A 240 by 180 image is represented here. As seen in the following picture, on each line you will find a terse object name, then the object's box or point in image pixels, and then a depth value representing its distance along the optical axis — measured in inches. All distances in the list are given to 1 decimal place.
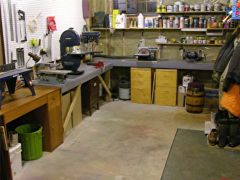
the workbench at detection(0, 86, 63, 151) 124.8
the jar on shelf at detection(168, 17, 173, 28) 216.7
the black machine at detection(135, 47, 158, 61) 217.8
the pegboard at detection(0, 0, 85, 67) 148.4
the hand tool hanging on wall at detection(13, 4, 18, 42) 152.3
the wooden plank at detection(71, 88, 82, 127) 173.0
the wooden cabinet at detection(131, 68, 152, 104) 217.0
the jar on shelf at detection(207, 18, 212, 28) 207.0
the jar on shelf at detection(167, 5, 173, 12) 214.3
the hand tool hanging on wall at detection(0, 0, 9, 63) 144.6
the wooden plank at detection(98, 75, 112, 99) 209.8
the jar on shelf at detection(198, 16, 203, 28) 209.8
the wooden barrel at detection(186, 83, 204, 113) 197.2
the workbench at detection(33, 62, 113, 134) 155.3
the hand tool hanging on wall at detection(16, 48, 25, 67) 156.9
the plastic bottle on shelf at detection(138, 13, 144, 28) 223.0
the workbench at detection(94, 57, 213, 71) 203.4
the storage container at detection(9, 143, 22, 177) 118.6
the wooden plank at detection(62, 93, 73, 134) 160.0
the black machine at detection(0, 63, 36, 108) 118.9
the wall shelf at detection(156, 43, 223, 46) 220.5
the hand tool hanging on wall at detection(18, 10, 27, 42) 157.3
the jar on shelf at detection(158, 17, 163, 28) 219.6
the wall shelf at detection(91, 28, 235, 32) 205.5
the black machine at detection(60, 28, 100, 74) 173.2
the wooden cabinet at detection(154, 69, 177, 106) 212.1
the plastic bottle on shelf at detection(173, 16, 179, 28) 215.5
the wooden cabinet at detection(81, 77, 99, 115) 191.3
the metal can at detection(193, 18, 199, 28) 210.8
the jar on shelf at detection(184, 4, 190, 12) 211.0
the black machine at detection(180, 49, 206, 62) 209.0
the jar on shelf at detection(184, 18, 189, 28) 212.7
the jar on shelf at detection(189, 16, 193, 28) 211.9
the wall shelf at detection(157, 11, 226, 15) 205.8
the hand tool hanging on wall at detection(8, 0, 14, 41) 148.2
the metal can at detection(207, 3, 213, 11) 206.2
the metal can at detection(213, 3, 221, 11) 204.4
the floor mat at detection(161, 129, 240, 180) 120.9
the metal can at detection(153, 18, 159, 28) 220.7
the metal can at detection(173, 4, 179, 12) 213.2
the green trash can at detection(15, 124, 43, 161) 132.6
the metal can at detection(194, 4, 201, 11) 209.2
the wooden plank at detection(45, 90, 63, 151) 140.9
